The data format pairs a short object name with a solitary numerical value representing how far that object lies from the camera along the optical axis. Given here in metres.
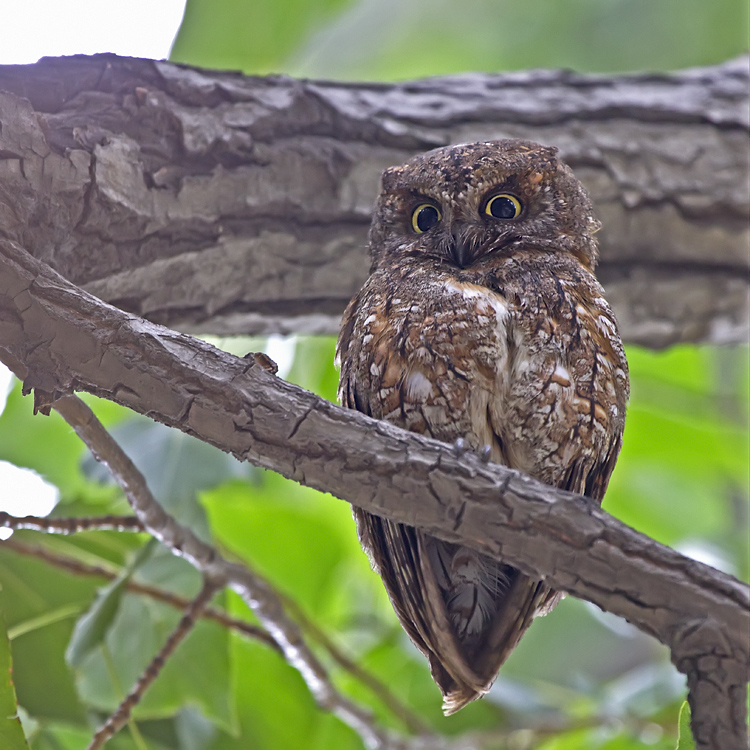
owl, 5.35
